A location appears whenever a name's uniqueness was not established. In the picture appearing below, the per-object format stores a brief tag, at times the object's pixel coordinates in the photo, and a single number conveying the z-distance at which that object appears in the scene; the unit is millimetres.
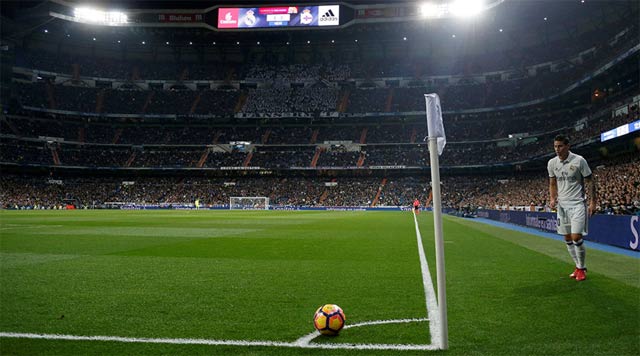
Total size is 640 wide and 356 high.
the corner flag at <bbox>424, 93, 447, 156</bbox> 3935
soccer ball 4410
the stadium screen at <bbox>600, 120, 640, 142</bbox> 32781
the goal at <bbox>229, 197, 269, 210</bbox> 65725
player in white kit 7379
